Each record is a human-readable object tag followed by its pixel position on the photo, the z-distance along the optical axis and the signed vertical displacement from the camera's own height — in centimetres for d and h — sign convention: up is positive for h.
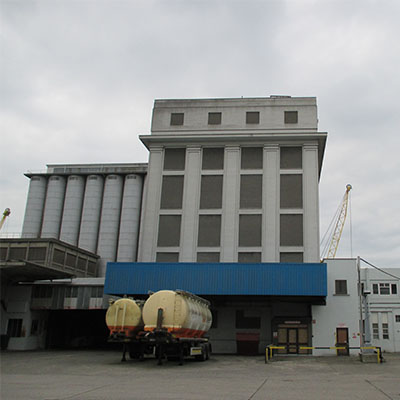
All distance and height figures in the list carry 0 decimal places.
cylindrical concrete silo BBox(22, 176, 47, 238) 6544 +1598
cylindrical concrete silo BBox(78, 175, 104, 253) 6194 +1480
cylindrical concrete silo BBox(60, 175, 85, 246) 6322 +1543
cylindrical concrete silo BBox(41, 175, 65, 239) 6410 +1581
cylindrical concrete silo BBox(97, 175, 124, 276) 6048 +1380
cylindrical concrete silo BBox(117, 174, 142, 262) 6081 +1404
